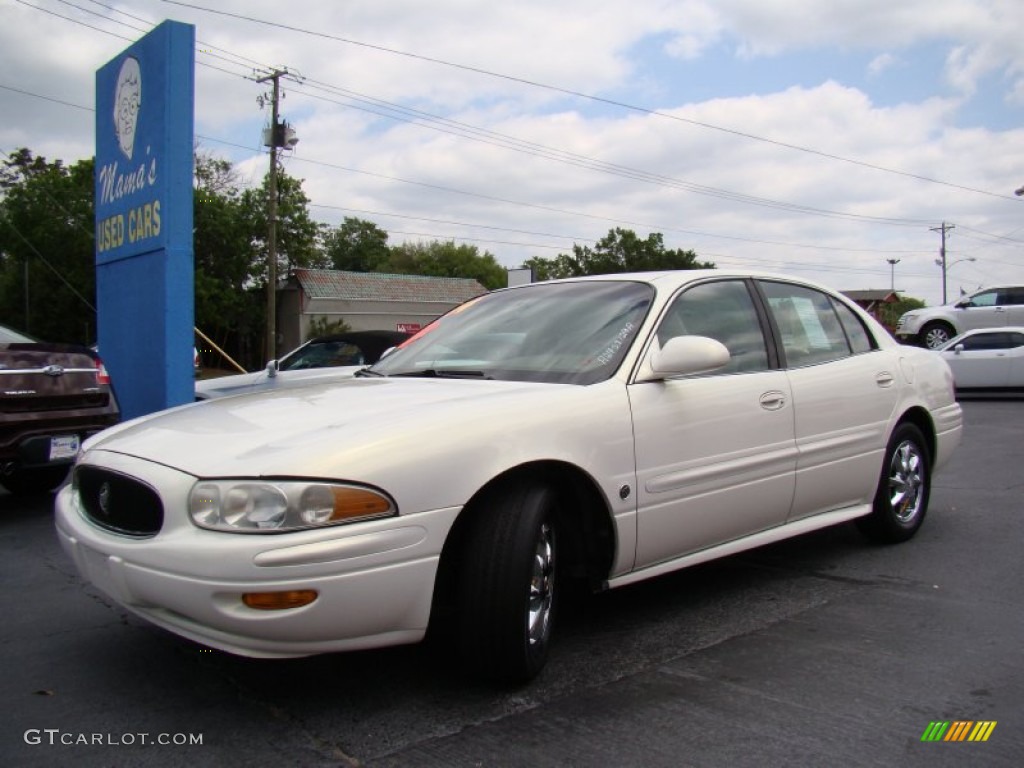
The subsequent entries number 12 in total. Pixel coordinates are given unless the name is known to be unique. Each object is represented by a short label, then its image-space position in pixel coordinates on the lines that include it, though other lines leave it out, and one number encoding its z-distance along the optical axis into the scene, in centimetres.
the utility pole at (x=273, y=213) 2909
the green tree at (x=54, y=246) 4162
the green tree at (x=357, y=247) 6888
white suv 2030
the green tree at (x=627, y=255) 5909
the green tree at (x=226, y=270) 4325
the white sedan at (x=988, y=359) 1565
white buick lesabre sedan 250
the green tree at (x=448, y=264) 7188
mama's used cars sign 808
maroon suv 559
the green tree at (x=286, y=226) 4478
